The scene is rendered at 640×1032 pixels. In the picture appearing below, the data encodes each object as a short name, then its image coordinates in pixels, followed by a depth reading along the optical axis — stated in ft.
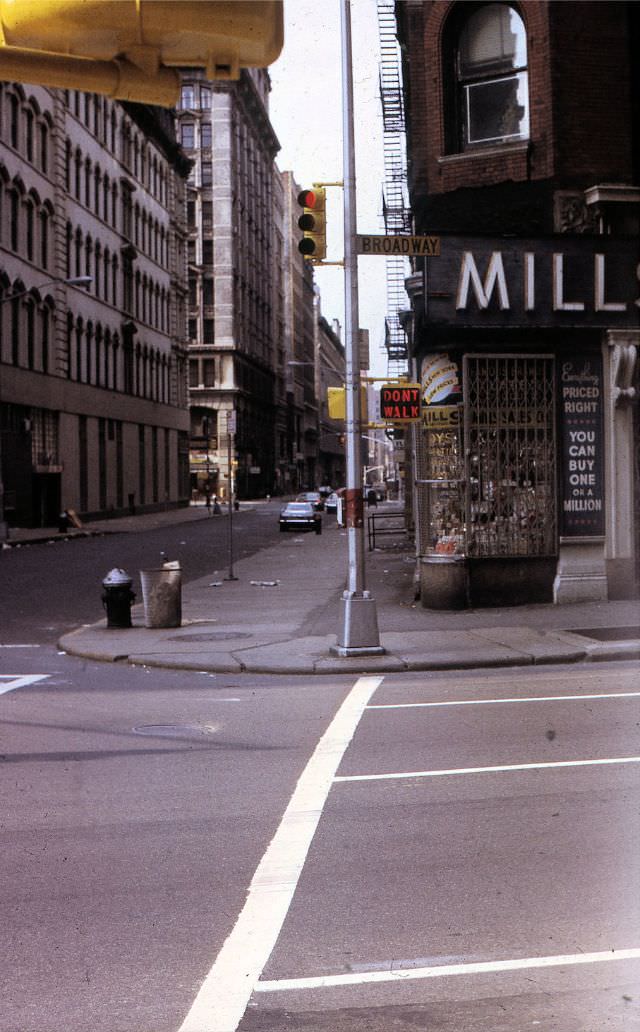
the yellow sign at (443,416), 56.85
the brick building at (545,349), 56.13
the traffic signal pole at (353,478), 44.68
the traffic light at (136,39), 11.61
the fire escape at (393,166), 95.55
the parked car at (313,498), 222.81
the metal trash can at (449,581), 57.21
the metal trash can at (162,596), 53.62
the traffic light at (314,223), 44.11
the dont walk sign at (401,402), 48.67
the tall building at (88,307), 162.71
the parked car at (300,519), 164.76
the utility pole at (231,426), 82.22
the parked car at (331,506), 250.33
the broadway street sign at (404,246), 44.09
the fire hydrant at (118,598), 54.29
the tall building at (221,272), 322.75
